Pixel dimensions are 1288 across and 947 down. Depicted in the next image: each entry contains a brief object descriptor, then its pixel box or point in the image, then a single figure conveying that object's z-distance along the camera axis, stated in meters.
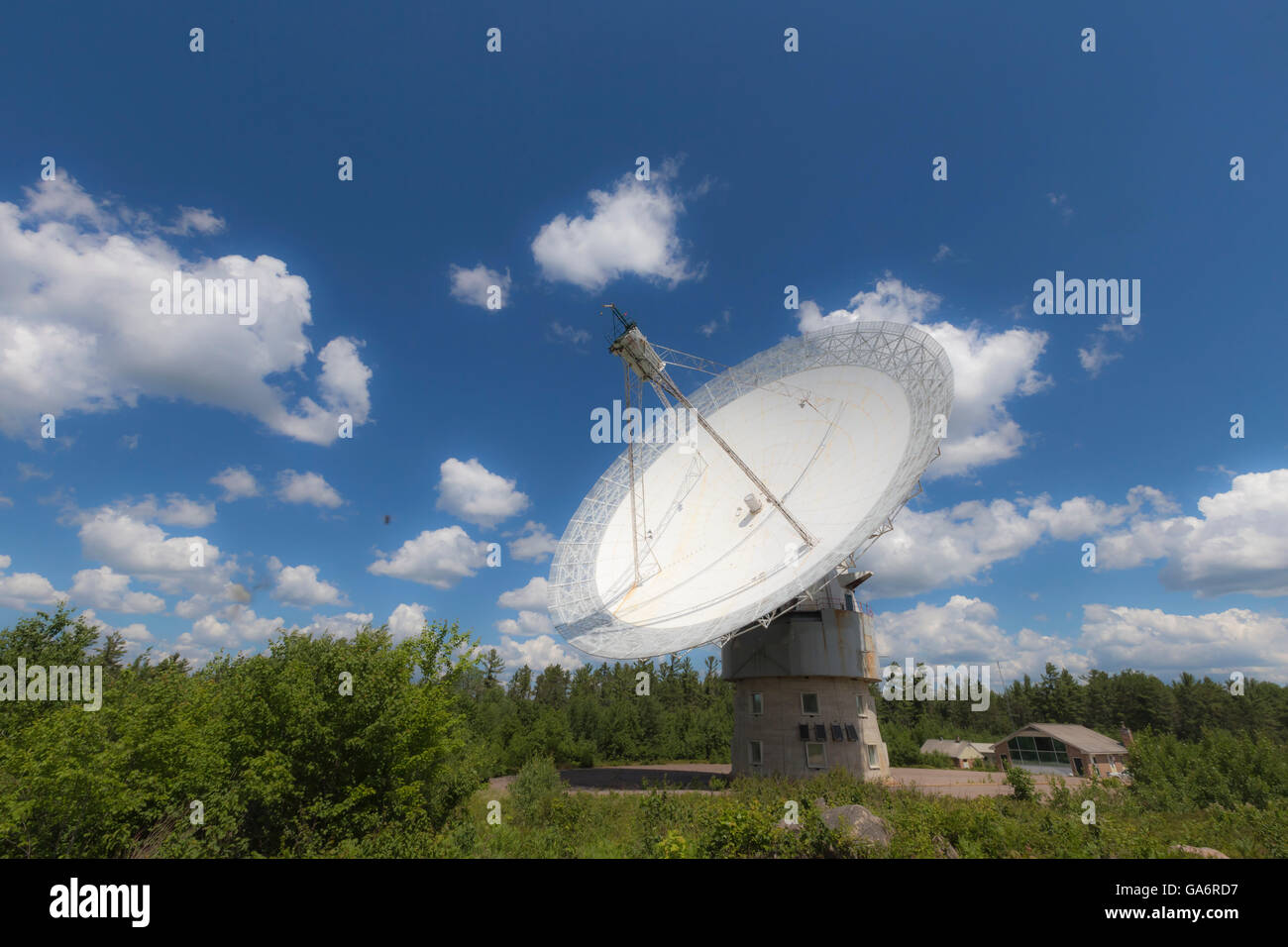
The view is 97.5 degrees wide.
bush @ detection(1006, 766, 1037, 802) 25.27
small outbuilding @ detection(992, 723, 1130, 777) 55.29
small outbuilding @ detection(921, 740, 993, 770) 65.69
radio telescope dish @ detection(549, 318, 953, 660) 24.33
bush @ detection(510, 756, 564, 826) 24.56
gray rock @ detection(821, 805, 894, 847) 15.73
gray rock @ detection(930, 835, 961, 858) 16.28
